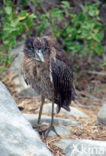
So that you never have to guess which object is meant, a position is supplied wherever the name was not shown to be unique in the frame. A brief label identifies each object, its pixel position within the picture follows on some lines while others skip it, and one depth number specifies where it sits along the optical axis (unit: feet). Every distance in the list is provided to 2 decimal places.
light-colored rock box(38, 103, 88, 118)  37.31
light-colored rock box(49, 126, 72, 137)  29.34
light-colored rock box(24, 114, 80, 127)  32.34
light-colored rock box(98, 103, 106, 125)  31.96
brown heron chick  29.27
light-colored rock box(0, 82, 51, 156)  18.97
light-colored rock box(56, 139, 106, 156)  22.31
